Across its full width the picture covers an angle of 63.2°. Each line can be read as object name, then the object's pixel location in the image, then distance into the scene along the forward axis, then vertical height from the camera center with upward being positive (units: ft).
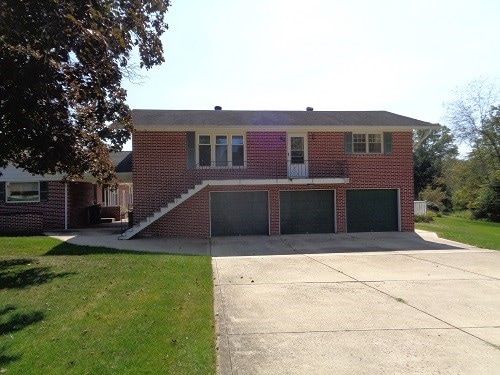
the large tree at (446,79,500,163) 143.54 +22.15
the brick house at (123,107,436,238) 57.21 +2.91
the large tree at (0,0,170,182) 20.83 +8.08
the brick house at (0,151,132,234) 67.10 +0.22
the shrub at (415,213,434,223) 80.02 -5.41
